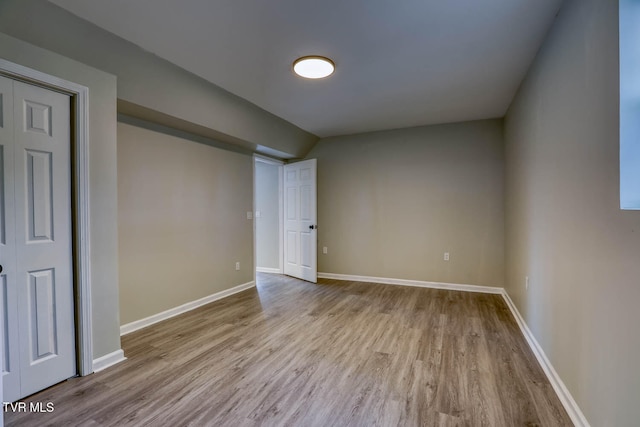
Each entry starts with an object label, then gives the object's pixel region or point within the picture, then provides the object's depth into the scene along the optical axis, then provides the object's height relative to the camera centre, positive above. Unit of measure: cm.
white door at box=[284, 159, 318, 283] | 486 -16
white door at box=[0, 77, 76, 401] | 182 -17
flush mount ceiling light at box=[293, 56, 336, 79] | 249 +124
